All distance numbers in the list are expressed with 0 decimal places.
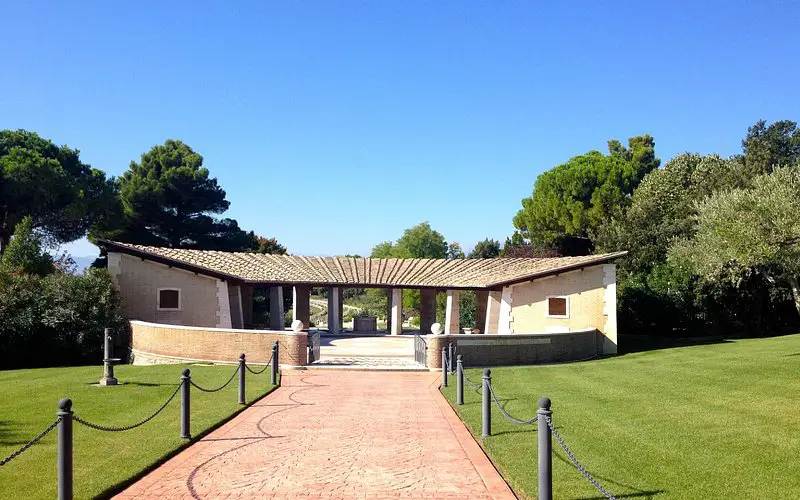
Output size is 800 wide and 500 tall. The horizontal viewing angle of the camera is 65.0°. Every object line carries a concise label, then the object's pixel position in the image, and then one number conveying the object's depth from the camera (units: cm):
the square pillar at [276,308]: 3108
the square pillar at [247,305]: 3306
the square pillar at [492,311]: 2778
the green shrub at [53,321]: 2323
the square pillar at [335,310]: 3290
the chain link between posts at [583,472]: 574
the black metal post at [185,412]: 966
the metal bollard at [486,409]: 996
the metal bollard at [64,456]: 623
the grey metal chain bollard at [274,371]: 1638
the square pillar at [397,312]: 3152
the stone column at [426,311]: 3325
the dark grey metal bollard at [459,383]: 1315
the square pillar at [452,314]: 2973
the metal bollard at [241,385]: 1315
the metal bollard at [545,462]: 639
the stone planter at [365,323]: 3447
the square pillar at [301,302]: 3002
